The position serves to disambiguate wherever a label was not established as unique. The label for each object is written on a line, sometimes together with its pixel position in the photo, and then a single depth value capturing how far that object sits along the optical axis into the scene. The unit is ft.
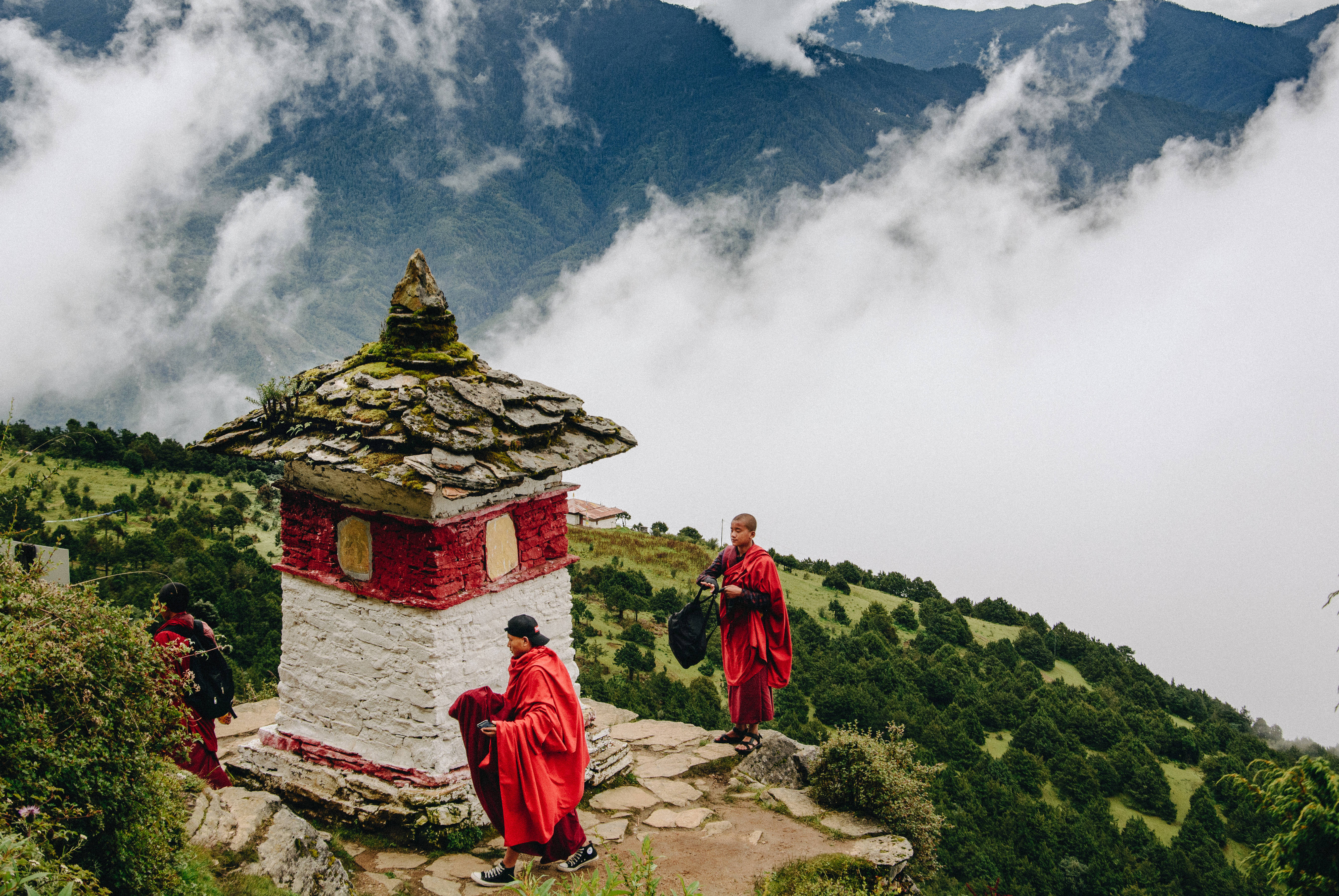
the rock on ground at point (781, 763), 25.96
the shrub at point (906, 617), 88.74
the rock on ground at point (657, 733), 29.12
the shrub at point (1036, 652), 92.89
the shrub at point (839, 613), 83.92
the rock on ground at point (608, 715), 30.91
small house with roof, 180.14
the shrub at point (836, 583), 94.43
